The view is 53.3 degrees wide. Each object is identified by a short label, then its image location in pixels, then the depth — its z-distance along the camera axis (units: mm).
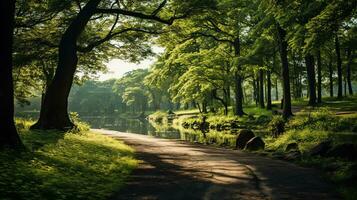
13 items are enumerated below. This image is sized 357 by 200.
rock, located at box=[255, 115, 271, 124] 32803
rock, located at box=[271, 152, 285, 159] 15523
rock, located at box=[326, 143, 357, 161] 12459
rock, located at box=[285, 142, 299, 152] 16938
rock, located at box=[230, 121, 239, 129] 34788
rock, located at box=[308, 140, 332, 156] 13943
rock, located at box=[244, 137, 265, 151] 19284
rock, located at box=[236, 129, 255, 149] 20906
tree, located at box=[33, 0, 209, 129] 20188
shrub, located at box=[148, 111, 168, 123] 74569
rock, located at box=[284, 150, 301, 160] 14745
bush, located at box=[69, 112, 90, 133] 20438
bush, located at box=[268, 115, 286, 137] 23281
